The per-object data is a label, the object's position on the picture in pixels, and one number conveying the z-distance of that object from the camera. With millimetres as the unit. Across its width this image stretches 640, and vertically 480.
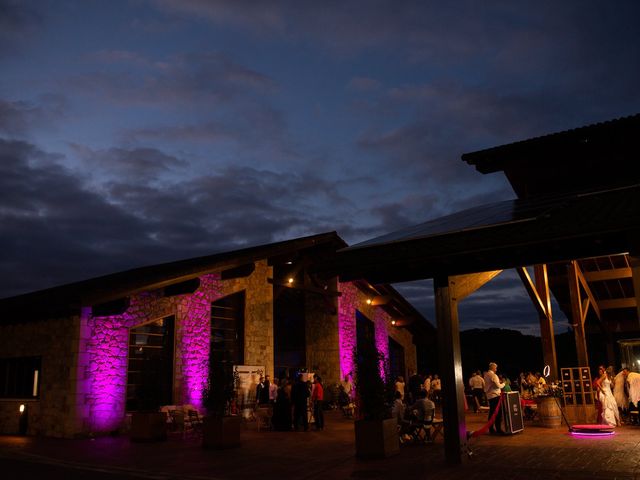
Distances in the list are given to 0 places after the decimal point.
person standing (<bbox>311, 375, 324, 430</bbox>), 13517
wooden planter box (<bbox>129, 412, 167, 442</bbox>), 11773
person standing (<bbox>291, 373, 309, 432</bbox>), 13508
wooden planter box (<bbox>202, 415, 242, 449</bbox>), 10412
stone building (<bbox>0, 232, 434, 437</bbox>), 12766
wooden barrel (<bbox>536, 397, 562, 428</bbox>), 12109
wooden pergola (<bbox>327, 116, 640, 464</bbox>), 6535
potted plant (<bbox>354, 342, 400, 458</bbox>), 8711
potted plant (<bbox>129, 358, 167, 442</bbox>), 11797
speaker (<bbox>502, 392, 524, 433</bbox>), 11023
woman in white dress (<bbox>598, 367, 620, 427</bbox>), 11953
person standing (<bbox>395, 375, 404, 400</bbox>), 17031
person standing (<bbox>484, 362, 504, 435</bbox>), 11203
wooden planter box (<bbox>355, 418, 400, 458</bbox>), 8688
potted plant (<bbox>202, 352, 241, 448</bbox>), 10438
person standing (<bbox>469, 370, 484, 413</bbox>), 16844
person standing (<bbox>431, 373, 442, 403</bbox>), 19266
